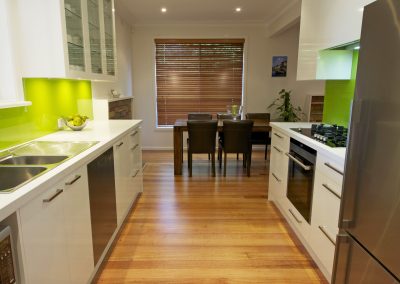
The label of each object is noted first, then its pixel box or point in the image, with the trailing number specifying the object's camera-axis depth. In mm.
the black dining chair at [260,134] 4973
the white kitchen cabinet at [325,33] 2047
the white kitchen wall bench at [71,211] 1153
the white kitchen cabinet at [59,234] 1199
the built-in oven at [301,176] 2207
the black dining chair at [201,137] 4093
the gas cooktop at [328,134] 2023
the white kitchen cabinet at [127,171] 2512
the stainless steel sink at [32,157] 1537
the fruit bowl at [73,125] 2703
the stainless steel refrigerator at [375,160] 1050
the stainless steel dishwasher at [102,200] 1909
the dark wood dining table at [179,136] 4273
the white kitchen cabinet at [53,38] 1983
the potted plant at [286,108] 5805
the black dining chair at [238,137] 4098
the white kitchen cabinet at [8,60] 1902
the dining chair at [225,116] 4977
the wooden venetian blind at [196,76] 5828
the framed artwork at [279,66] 5871
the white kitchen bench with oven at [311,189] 1842
